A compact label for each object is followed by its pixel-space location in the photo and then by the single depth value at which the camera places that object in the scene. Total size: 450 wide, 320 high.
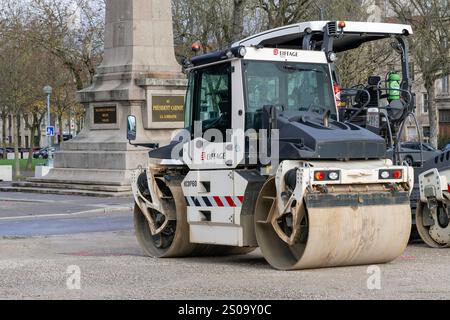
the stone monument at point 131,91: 29.77
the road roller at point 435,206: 14.29
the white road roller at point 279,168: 11.77
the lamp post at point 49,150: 44.66
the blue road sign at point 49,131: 46.61
